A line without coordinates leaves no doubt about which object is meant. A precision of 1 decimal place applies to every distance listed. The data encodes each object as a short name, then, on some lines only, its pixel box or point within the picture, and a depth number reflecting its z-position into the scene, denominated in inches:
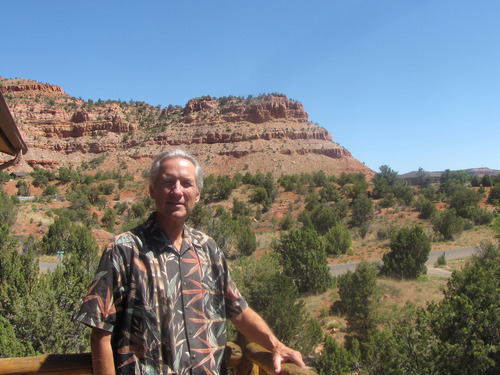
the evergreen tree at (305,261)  713.6
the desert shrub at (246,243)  947.3
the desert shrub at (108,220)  1187.3
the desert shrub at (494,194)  1389.0
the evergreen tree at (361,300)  542.9
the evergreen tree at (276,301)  492.1
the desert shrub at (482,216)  1176.4
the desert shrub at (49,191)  1533.5
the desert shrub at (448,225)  1073.5
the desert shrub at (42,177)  1688.0
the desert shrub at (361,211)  1269.9
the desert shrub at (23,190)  1467.8
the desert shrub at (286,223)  1226.0
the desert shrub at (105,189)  1635.1
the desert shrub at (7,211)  906.9
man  57.6
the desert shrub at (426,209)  1241.0
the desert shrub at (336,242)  972.6
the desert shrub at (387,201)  1414.9
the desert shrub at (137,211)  1296.8
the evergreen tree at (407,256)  749.3
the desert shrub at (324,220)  1138.7
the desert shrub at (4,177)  1533.7
